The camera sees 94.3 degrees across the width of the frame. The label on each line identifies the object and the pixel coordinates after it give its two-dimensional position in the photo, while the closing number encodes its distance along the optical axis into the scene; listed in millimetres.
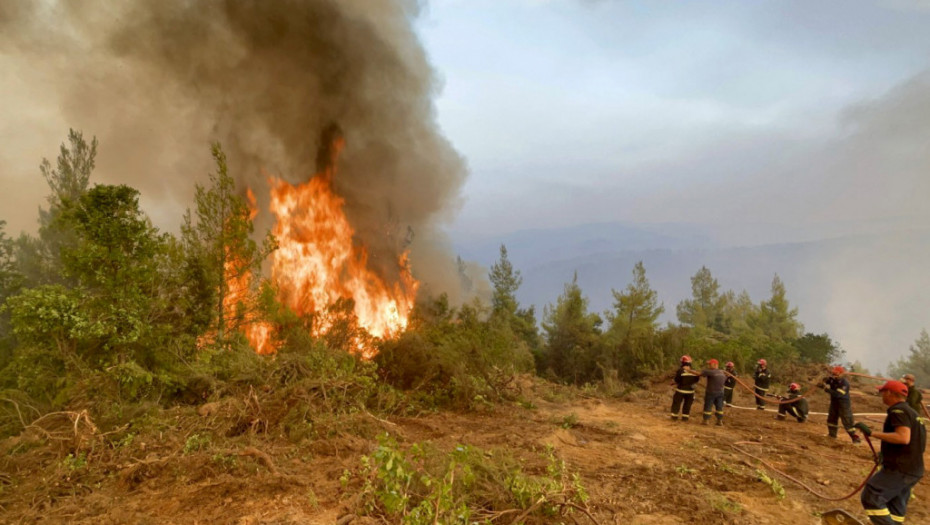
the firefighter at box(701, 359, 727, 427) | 11602
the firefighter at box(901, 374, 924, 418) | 9250
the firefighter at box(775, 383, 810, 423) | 12836
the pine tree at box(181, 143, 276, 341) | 11523
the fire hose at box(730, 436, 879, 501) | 6764
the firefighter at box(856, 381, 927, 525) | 5285
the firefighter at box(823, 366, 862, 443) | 10273
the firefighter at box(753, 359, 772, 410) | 14570
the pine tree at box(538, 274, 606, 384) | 28859
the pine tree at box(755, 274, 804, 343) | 44000
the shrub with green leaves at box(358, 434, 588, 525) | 4379
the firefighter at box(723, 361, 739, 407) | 14688
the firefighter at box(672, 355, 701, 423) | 11828
